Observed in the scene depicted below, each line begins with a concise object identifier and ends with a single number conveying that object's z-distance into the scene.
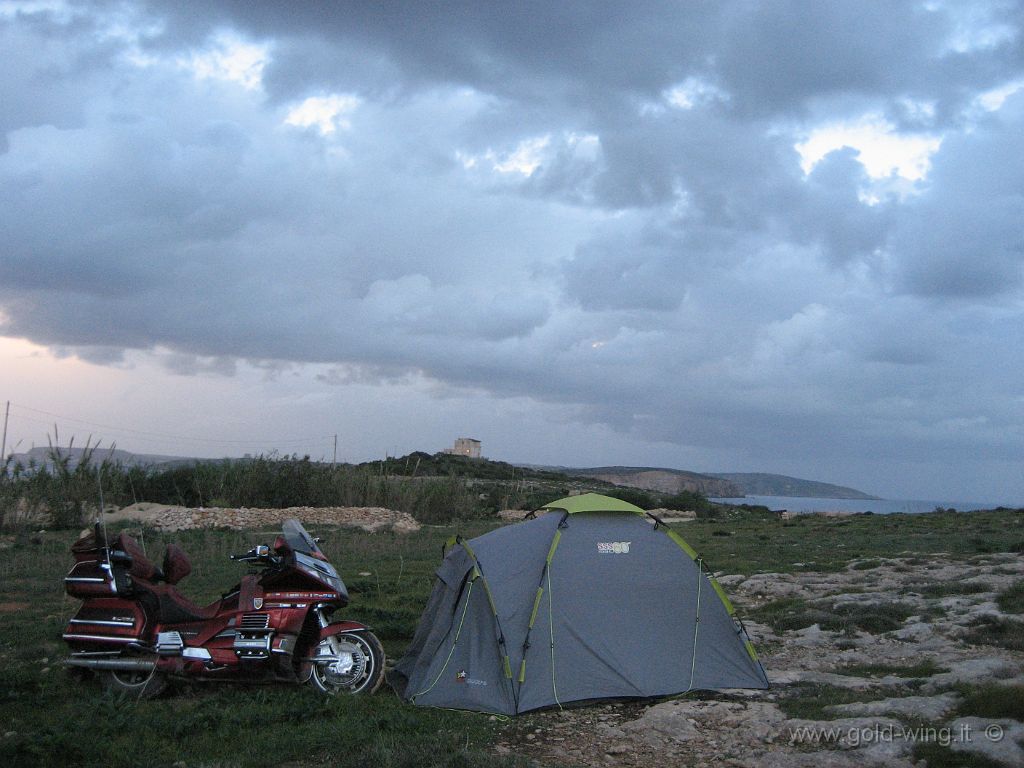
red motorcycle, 7.16
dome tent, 7.19
